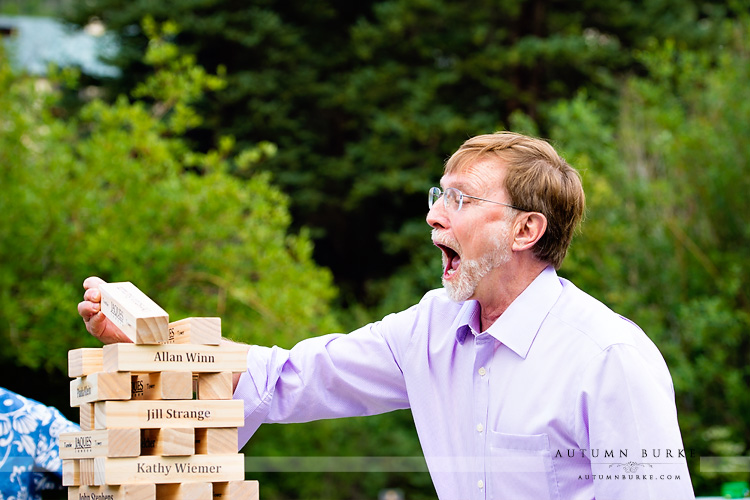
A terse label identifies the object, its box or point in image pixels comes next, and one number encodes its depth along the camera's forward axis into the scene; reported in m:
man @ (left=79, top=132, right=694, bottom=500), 4.61
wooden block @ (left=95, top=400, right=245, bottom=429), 4.30
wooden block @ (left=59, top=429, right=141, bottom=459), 4.24
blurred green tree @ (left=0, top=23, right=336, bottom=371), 12.69
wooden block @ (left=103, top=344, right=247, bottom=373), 4.31
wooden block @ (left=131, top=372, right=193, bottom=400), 4.39
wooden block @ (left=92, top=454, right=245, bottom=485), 4.24
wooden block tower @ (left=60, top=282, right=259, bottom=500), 4.29
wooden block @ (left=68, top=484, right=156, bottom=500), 4.21
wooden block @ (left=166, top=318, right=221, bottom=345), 4.50
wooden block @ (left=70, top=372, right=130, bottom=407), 4.30
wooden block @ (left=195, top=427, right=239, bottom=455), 4.49
